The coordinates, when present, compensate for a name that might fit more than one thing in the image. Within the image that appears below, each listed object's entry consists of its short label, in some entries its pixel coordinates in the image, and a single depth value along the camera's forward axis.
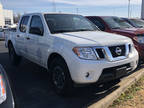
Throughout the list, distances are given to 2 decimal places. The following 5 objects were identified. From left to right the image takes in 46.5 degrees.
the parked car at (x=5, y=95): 1.87
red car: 5.02
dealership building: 51.72
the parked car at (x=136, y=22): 8.51
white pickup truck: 3.07
